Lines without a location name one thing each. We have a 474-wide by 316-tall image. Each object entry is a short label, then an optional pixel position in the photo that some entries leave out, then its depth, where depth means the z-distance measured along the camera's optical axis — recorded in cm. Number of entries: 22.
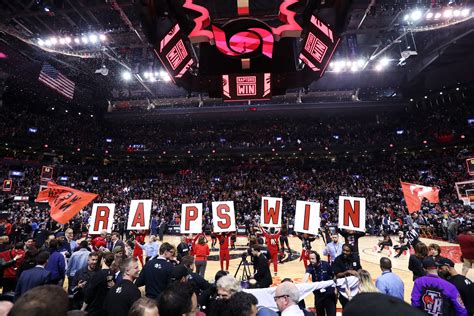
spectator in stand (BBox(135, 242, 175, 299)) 504
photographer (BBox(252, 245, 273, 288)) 604
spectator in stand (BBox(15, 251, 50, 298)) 478
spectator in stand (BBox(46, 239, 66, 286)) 612
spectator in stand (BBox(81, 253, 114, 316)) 455
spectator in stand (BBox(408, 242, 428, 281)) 581
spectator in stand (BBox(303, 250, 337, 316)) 549
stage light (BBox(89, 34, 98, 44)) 1719
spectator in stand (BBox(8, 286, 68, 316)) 165
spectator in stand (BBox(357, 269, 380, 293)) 389
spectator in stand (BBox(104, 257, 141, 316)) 361
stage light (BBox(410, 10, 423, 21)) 1515
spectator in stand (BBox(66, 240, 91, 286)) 674
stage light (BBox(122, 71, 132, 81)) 2482
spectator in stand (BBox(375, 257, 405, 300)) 458
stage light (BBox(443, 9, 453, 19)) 1506
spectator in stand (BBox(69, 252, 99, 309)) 536
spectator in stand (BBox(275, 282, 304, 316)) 293
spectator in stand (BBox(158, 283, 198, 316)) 260
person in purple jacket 392
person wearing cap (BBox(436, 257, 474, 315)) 418
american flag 2159
